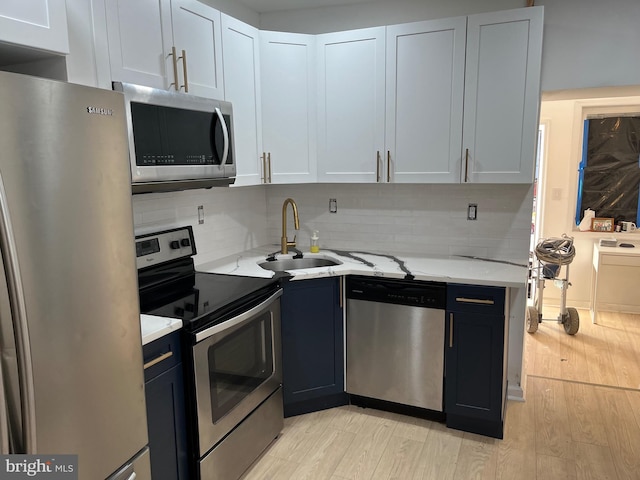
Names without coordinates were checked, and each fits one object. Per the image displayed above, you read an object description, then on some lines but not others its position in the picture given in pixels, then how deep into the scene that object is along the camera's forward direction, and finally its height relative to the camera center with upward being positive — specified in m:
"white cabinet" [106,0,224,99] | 1.89 +0.58
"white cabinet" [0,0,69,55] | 1.40 +0.47
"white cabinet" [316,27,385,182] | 2.89 +0.44
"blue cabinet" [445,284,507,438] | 2.52 -0.97
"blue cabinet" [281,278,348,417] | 2.73 -0.97
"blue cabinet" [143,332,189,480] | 1.77 -0.88
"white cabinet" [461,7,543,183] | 2.56 +0.43
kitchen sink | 3.16 -0.58
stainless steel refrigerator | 1.10 -0.26
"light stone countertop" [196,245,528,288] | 2.56 -0.54
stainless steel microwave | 1.90 +0.17
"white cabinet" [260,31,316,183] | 2.94 +0.44
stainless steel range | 1.98 -0.77
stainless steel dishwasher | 2.64 -0.93
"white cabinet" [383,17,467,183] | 2.71 +0.44
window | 4.66 +0.05
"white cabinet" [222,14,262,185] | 2.61 +0.49
